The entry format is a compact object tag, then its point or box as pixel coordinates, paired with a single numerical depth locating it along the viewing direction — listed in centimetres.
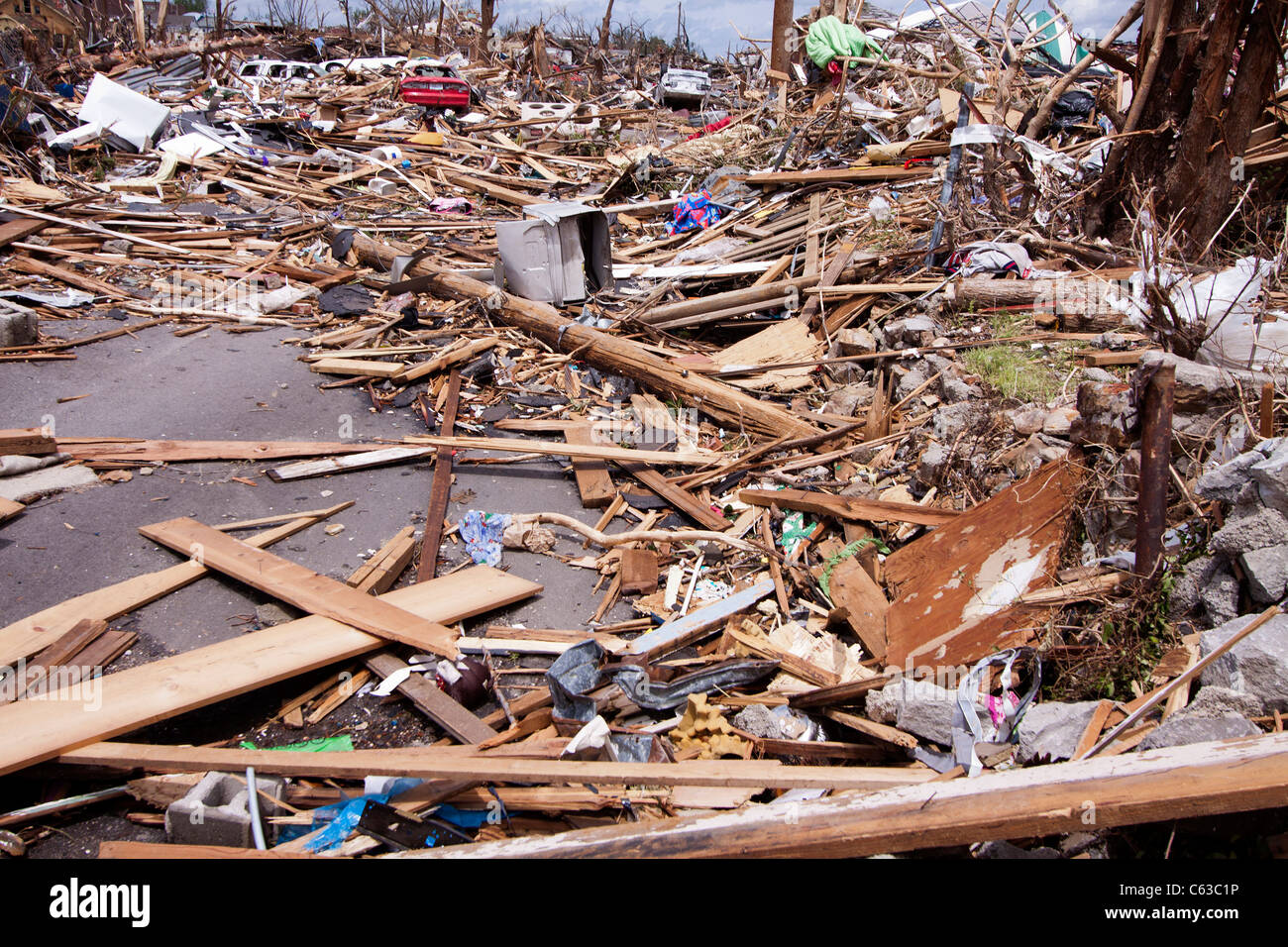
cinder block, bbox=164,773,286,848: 264
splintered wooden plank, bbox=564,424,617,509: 530
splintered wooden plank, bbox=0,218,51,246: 885
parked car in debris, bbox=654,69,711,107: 2070
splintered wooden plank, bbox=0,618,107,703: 314
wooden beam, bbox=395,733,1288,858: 207
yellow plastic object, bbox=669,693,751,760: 327
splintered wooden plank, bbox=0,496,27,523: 430
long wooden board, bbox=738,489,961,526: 436
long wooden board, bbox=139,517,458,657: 366
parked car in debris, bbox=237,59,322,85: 1862
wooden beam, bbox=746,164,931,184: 926
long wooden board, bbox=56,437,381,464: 510
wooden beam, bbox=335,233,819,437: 579
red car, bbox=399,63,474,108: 1731
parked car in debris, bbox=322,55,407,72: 1964
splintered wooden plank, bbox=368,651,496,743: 322
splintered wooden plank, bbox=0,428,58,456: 471
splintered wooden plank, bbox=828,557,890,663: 387
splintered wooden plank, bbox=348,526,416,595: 417
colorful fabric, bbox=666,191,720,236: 1052
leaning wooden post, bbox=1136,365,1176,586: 310
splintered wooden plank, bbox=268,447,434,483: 516
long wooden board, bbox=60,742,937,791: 275
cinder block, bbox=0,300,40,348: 648
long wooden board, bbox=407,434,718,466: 544
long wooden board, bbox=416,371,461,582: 446
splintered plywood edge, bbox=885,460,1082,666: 354
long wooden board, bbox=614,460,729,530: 497
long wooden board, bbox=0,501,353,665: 339
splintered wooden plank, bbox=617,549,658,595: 443
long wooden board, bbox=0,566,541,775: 283
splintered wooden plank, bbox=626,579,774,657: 380
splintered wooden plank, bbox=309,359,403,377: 670
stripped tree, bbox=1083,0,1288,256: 586
